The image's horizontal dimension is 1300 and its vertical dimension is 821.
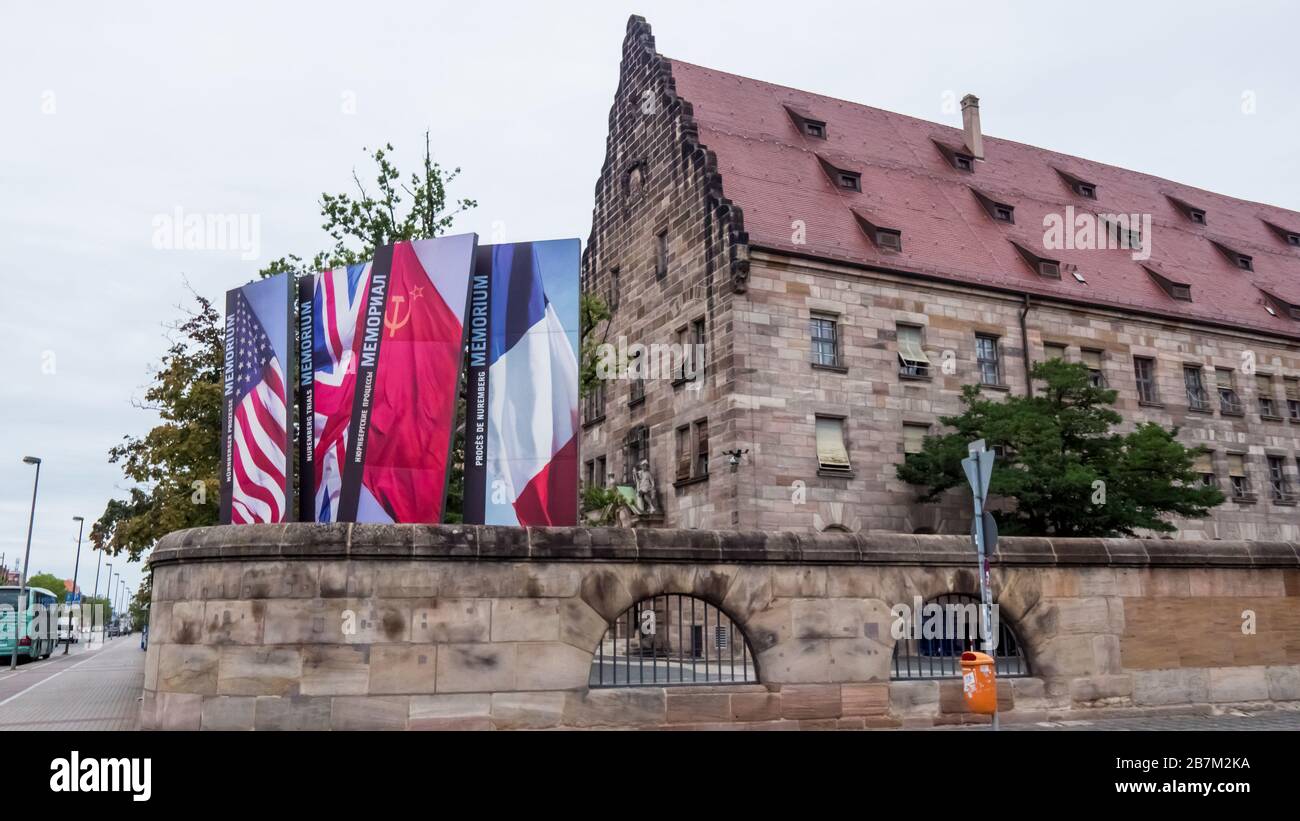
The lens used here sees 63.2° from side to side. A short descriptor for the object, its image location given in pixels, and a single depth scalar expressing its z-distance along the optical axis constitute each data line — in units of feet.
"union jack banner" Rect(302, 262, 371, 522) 50.24
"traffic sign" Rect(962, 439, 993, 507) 35.76
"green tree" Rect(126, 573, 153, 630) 128.75
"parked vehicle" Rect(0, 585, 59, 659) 127.54
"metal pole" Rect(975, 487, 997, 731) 35.22
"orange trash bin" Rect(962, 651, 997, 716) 35.47
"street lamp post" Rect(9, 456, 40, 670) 117.83
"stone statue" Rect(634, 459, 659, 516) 100.63
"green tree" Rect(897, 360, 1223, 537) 87.15
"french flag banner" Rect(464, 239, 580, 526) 48.75
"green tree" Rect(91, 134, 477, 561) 74.43
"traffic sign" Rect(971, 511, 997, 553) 35.47
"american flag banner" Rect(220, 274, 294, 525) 50.80
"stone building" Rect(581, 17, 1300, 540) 93.30
